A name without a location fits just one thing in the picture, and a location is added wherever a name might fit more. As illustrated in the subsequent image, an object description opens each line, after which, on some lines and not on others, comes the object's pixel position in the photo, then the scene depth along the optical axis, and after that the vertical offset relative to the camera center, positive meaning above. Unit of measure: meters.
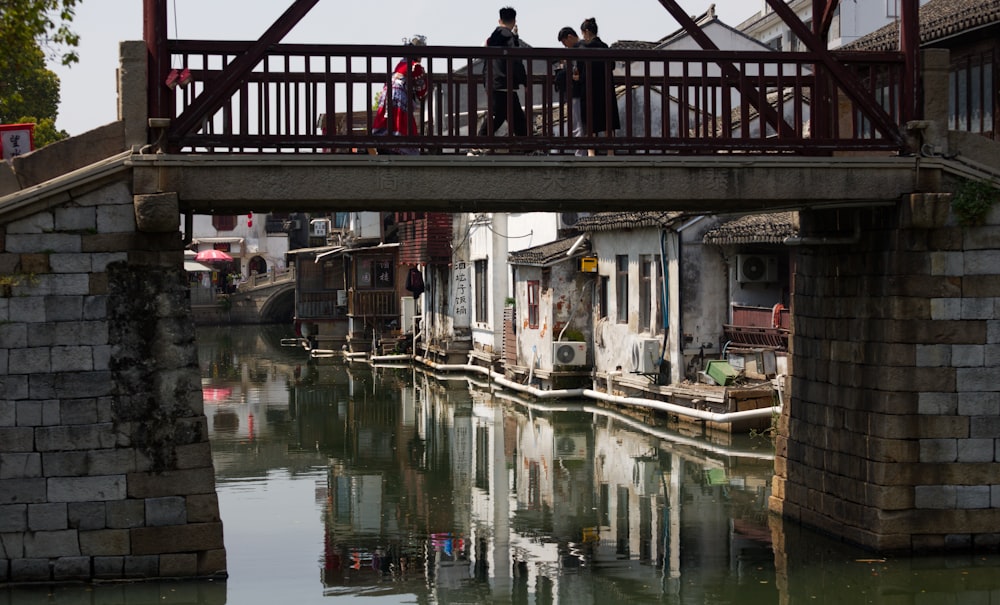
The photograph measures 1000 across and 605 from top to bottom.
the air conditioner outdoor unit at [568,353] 29.20 -1.08
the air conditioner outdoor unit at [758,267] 24.77 +0.64
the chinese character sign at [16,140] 14.05 +1.79
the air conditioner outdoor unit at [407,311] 44.25 -0.18
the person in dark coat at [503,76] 13.00 +2.27
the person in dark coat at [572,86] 13.41 +2.25
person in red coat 12.69 +2.06
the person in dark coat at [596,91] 13.03 +2.13
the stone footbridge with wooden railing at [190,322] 12.23 -0.08
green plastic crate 23.64 -1.25
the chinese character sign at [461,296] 39.56 +0.26
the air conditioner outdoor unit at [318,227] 76.68 +4.60
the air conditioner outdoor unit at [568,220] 32.09 +2.02
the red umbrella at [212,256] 70.56 +2.77
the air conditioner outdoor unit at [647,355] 25.70 -1.01
